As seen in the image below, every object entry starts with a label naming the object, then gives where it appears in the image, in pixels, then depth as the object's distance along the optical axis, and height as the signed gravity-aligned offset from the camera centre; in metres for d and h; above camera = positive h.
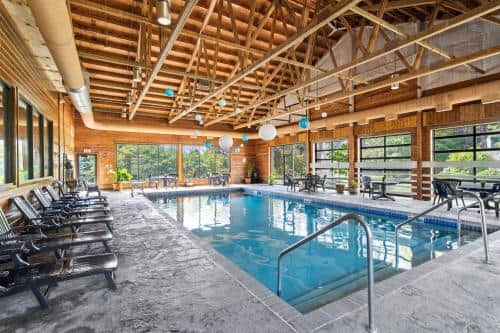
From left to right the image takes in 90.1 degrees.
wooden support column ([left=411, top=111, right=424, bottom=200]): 8.41 +0.25
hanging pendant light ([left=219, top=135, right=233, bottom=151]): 9.77 +0.95
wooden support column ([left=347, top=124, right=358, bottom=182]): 10.64 +0.49
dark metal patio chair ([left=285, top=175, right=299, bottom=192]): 11.46 -0.82
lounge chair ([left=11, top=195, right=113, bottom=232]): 3.18 -0.70
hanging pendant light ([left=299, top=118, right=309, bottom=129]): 8.22 +1.38
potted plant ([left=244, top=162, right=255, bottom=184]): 15.94 -0.45
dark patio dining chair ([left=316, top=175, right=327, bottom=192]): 11.07 -0.73
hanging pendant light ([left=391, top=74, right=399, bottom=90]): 6.54 +2.08
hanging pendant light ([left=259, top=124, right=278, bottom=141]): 6.92 +0.92
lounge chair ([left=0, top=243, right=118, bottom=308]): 1.91 -0.87
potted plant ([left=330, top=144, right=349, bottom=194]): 11.09 +0.39
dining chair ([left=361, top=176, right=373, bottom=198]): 8.93 -0.71
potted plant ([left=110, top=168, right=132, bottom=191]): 12.16 -0.56
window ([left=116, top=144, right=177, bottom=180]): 13.13 +0.36
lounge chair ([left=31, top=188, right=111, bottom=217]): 3.96 -0.71
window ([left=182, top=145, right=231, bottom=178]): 14.64 +0.26
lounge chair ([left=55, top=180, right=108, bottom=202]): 5.39 -0.65
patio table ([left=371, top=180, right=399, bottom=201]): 8.19 -0.84
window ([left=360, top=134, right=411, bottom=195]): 9.13 +0.26
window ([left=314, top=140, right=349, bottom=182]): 11.20 +0.28
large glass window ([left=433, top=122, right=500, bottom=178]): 7.16 +0.42
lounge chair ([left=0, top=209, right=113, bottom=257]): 2.23 -0.74
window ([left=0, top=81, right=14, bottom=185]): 3.31 +0.45
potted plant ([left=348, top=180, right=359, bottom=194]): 10.13 -0.95
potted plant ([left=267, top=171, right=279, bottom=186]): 14.48 -0.74
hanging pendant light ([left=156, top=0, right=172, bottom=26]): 3.02 +1.88
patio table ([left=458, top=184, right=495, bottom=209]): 5.85 -0.64
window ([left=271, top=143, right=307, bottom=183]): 13.82 +0.25
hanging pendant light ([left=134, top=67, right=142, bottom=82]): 6.46 +2.36
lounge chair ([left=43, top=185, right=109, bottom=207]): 4.68 -0.67
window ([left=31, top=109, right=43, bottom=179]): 4.65 +0.47
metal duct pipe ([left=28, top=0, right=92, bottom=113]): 2.46 +1.57
